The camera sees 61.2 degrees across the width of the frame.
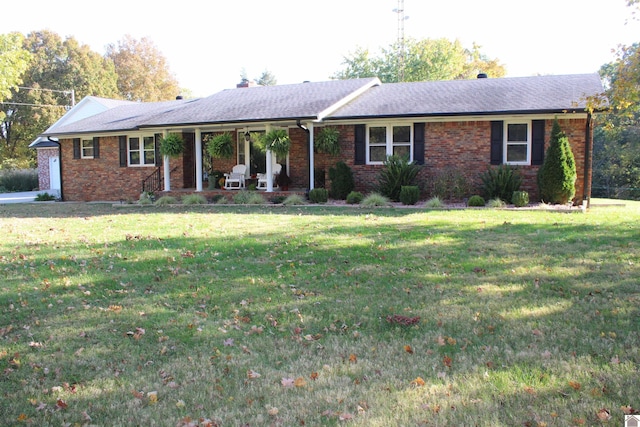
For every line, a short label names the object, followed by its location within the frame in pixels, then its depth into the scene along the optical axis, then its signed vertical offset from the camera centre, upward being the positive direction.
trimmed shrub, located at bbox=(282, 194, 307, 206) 16.88 -1.06
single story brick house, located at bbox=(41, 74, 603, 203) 16.42 +1.29
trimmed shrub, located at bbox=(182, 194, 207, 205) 18.33 -1.11
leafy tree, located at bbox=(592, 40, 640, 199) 29.70 +0.31
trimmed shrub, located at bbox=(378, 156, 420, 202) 16.53 -0.25
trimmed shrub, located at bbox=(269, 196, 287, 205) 17.41 -1.05
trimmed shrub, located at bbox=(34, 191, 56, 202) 24.18 -1.36
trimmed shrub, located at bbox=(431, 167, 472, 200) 16.34 -0.56
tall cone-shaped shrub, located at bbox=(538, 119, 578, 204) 14.96 -0.10
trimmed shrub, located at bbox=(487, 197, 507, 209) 14.95 -1.03
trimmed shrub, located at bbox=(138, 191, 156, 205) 19.31 -1.11
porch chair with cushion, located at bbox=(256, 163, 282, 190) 19.17 -0.35
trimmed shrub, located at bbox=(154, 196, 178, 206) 18.89 -1.18
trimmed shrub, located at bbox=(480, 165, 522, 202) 15.68 -0.47
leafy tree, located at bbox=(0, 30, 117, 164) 44.72 +7.30
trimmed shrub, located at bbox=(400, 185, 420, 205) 15.85 -0.80
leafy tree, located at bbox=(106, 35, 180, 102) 52.47 +9.41
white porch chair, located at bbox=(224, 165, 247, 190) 19.72 -0.40
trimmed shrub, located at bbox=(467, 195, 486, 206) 15.28 -0.97
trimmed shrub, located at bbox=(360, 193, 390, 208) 15.67 -0.99
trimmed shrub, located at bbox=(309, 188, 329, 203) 16.91 -0.87
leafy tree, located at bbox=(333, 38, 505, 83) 43.28 +8.69
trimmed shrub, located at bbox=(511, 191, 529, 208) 14.88 -0.87
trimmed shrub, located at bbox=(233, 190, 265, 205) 17.48 -1.02
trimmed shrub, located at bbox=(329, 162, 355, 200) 17.38 -0.45
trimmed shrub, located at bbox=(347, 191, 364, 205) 16.42 -0.94
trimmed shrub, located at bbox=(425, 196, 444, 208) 15.19 -1.04
